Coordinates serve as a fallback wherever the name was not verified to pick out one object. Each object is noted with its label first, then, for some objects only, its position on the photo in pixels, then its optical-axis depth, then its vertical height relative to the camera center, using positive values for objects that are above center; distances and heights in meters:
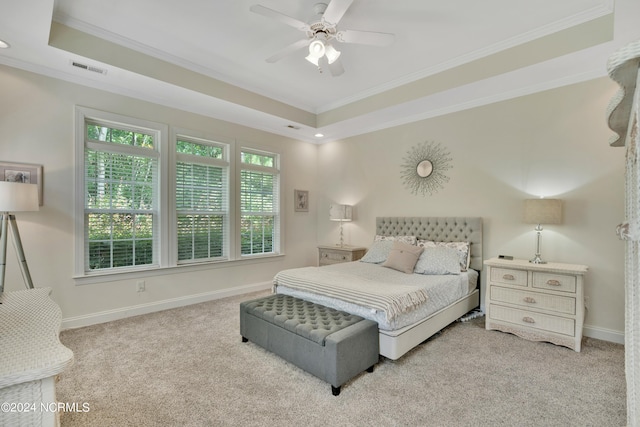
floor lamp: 2.48 +0.01
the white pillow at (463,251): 3.73 -0.50
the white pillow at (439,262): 3.51 -0.60
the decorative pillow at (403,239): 4.26 -0.41
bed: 2.47 -0.77
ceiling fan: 2.24 +1.47
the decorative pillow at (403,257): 3.65 -0.58
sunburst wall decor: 4.24 +0.65
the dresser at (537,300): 2.80 -0.89
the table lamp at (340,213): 5.10 -0.04
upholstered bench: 2.13 -1.00
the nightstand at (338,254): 4.94 -0.74
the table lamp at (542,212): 3.09 +0.00
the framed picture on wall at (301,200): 5.57 +0.20
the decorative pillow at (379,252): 4.16 -0.59
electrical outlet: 3.75 -0.97
